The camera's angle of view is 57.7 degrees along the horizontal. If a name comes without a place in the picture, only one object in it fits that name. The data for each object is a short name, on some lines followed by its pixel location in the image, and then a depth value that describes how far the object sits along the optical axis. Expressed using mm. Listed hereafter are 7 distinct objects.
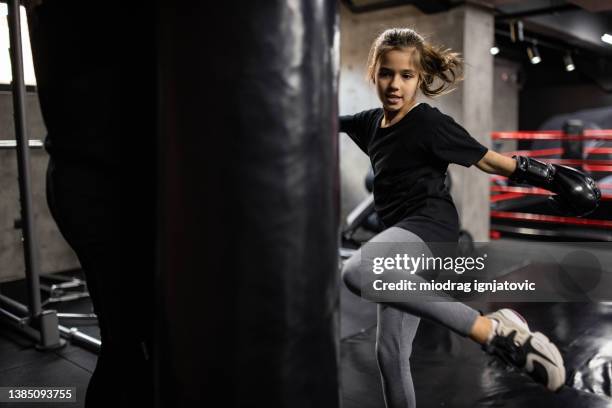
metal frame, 2498
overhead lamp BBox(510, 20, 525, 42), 5473
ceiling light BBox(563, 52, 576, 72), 7937
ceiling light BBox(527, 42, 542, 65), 6753
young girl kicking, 1422
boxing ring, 5012
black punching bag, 958
